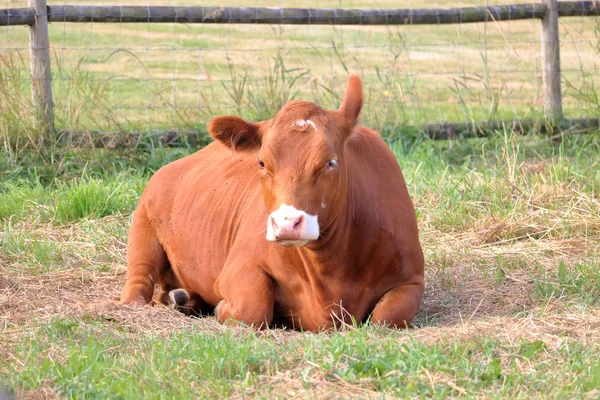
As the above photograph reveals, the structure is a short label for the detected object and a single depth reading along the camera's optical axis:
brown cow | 8.38
